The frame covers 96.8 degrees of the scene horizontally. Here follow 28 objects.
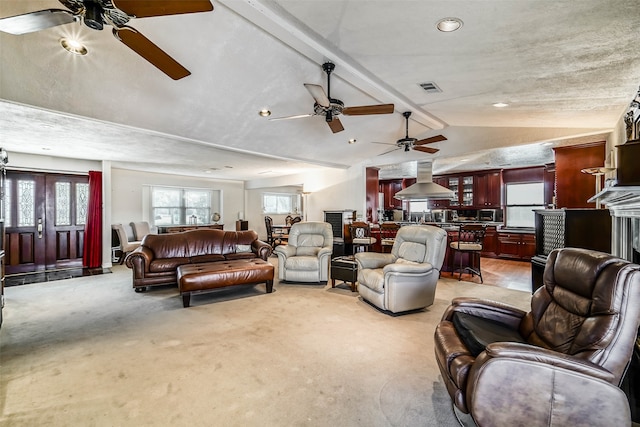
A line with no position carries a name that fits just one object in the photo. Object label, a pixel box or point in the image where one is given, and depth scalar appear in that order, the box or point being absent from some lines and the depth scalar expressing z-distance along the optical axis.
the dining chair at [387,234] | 6.15
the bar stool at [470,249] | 5.09
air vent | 3.14
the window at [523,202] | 7.59
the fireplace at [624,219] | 1.82
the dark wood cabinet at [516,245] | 7.08
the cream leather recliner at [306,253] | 4.81
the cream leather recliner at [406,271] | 3.38
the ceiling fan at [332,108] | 2.86
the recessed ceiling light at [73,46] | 2.50
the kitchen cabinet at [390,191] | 10.10
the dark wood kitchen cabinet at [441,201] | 8.95
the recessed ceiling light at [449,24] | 1.92
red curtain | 6.13
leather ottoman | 3.76
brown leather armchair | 1.29
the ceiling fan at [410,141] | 4.36
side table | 4.41
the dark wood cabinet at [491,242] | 7.71
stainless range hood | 6.56
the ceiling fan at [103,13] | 1.55
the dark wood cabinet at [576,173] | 4.20
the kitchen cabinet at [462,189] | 8.49
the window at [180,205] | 8.47
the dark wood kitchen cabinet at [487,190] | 7.94
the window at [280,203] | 11.39
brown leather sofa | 4.32
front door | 5.65
